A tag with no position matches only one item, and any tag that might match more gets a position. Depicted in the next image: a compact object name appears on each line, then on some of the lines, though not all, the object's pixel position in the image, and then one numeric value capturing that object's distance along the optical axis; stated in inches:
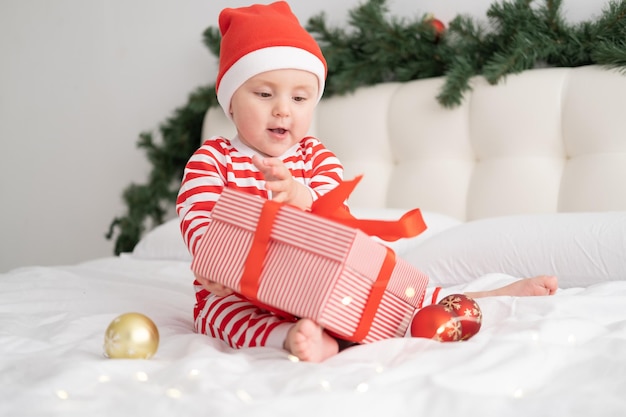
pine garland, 78.6
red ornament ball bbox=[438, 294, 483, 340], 39.8
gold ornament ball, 35.9
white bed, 29.2
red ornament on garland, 88.3
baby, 46.6
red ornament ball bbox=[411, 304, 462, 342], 39.2
